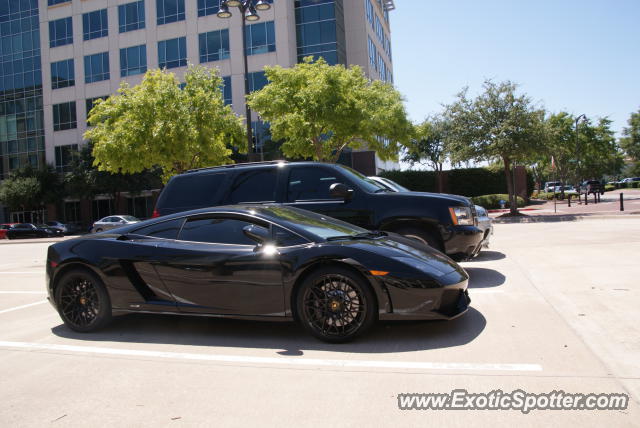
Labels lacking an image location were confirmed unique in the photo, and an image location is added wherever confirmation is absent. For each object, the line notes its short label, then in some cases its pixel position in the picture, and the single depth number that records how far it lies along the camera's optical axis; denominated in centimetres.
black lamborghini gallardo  441
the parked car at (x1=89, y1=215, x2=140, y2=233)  3238
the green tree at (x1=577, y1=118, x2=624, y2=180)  4722
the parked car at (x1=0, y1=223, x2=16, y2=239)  4139
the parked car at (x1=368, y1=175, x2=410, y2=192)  1007
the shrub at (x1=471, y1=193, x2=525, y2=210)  3503
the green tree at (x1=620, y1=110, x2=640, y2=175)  6181
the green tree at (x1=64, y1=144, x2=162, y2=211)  4106
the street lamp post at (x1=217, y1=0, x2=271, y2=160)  1691
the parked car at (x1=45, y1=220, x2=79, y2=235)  4097
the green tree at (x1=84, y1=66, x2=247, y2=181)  2456
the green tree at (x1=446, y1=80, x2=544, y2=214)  2530
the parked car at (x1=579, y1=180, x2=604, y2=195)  3466
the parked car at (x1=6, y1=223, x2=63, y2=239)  3975
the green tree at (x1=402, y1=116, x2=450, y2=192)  4119
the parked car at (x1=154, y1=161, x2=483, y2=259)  701
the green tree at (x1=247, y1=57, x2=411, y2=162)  2453
